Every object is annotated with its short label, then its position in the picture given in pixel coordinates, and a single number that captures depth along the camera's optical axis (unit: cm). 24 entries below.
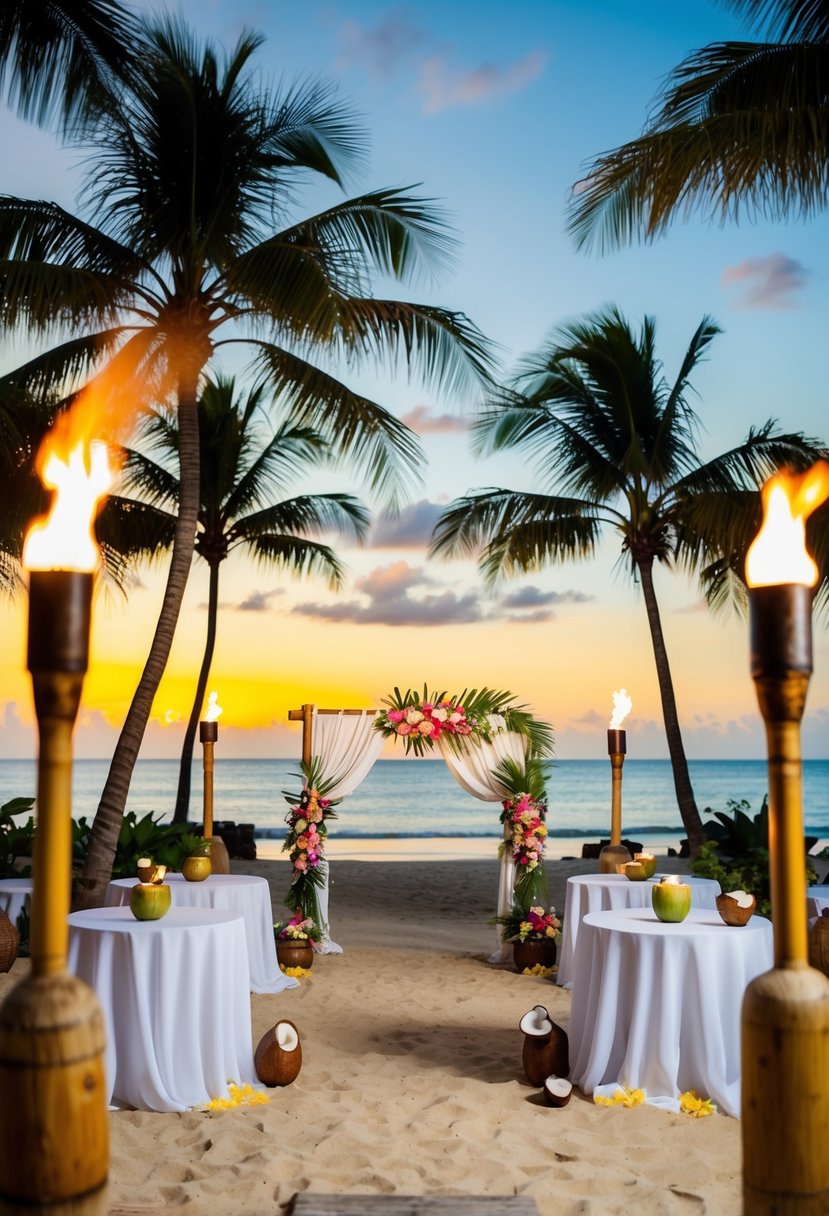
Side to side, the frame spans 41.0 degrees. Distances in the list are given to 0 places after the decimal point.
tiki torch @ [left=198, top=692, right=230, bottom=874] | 827
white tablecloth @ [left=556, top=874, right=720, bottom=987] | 738
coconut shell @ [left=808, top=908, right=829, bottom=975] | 620
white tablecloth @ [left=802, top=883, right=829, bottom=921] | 686
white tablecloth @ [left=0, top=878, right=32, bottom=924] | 819
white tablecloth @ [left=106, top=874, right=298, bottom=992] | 712
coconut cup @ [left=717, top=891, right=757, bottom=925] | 511
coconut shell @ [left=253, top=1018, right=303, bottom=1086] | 512
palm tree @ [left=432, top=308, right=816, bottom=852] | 1177
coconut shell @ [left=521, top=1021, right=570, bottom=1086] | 514
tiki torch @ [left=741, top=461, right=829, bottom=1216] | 123
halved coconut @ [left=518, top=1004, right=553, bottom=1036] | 519
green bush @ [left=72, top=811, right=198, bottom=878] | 984
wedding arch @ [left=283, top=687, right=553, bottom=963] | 901
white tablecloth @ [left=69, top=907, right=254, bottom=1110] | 481
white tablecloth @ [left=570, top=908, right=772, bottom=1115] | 483
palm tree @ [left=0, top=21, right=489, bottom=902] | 833
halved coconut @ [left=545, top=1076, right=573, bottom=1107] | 479
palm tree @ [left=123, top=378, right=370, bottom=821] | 1564
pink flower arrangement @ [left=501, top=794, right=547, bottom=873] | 899
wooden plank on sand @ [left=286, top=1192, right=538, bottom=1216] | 204
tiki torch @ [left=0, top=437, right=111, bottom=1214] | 117
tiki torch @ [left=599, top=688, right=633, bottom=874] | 814
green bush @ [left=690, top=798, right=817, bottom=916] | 952
